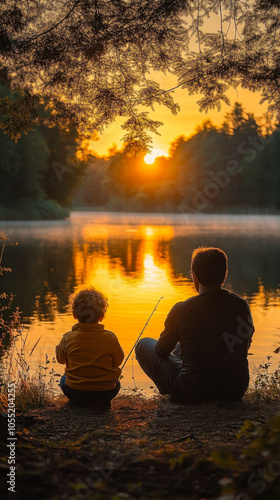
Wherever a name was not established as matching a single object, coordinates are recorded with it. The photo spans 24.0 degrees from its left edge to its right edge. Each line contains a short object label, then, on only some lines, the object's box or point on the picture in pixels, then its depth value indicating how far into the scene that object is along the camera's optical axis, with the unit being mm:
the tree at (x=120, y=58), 6809
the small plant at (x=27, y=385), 5418
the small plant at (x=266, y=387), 5668
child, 4879
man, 4754
